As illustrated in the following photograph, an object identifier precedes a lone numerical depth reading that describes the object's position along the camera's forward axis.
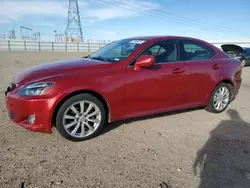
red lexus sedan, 2.60
